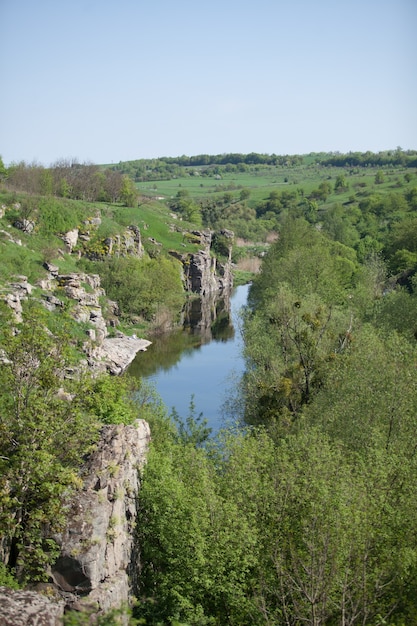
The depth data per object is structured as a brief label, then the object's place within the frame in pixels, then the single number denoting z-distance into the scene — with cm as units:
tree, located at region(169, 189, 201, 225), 13225
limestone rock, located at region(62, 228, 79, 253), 7669
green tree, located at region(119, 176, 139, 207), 10556
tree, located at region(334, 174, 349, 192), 18688
